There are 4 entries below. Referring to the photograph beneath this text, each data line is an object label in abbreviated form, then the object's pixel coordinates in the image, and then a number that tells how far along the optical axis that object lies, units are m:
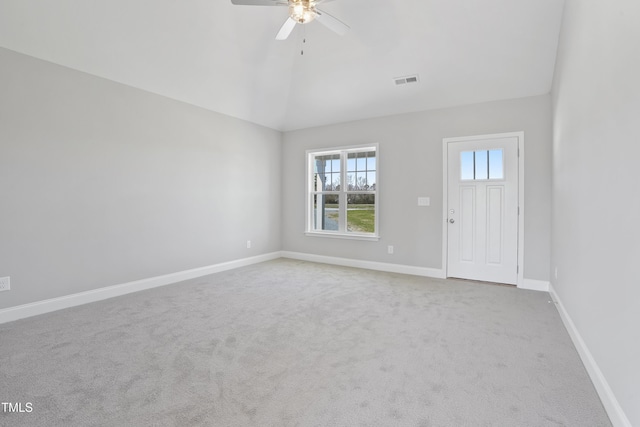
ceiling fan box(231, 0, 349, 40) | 2.66
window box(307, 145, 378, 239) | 5.31
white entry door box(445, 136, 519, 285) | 4.13
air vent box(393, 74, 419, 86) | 4.22
